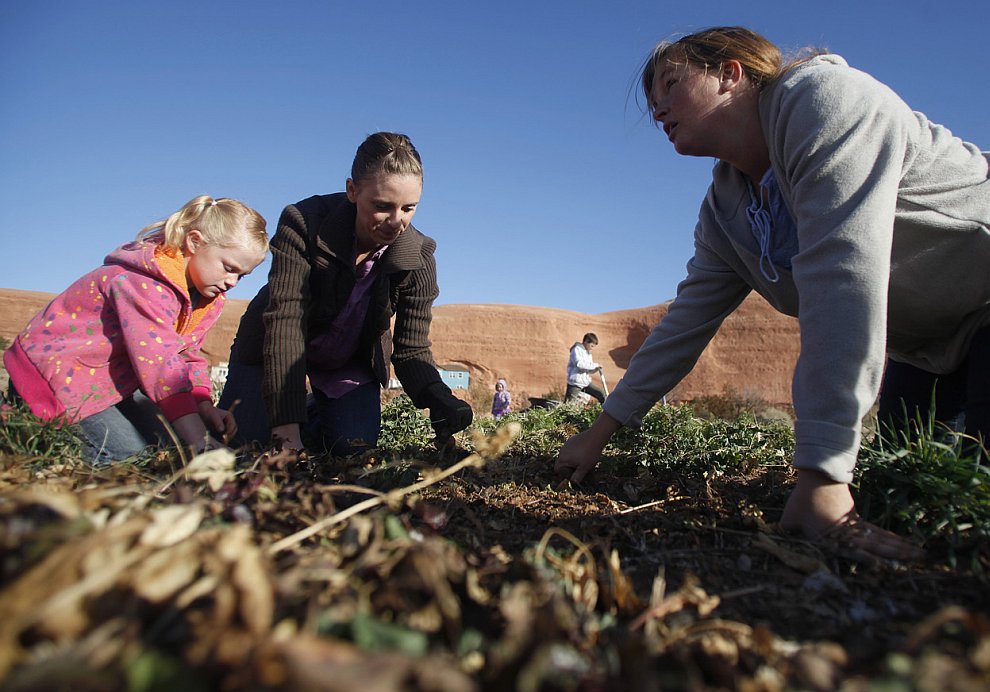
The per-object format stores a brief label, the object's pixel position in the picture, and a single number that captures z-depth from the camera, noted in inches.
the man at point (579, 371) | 486.0
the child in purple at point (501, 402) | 542.5
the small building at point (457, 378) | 1248.5
